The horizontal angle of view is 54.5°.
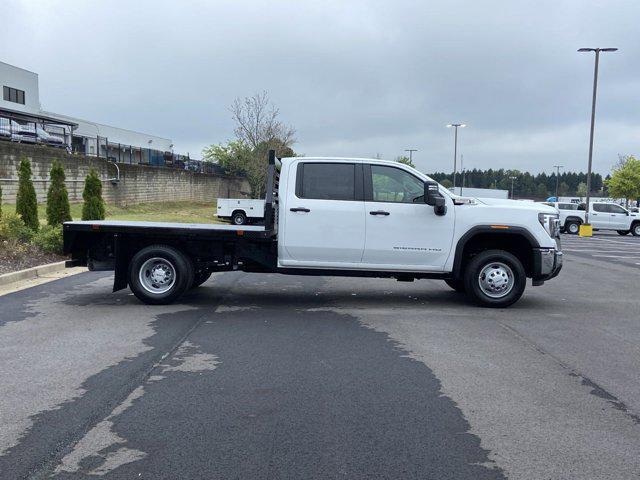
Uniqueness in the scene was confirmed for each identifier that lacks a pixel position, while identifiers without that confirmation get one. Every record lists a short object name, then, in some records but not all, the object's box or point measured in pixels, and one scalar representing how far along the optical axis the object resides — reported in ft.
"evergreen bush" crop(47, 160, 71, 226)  51.83
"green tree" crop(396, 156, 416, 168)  237.08
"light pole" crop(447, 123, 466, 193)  192.22
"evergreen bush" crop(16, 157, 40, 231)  48.85
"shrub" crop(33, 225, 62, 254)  45.50
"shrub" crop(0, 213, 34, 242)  43.34
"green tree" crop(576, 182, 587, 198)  436.43
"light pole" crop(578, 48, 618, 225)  109.81
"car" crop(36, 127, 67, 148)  98.68
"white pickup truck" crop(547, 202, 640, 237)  120.67
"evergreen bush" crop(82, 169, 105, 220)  55.67
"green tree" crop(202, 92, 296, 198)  156.35
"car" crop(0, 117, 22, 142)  89.04
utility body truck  124.72
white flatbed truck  29.04
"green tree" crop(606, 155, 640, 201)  218.18
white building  122.52
